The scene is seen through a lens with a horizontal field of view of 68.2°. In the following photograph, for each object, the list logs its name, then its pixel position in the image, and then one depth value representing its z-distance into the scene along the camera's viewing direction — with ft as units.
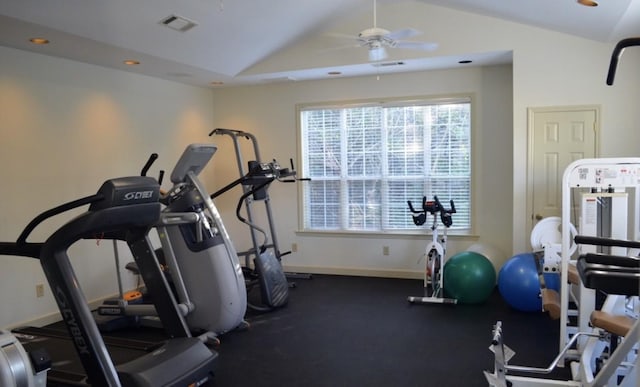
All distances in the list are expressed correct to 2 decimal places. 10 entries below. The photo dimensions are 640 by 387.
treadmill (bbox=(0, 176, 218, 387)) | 7.39
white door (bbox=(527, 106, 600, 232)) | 15.34
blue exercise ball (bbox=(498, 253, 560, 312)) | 14.11
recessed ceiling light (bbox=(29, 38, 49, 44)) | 12.69
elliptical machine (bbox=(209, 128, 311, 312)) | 15.53
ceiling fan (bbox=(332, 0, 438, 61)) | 11.94
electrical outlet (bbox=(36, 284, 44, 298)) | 14.34
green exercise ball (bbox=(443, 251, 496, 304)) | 15.28
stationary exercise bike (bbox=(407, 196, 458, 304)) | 15.96
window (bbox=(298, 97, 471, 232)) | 18.70
